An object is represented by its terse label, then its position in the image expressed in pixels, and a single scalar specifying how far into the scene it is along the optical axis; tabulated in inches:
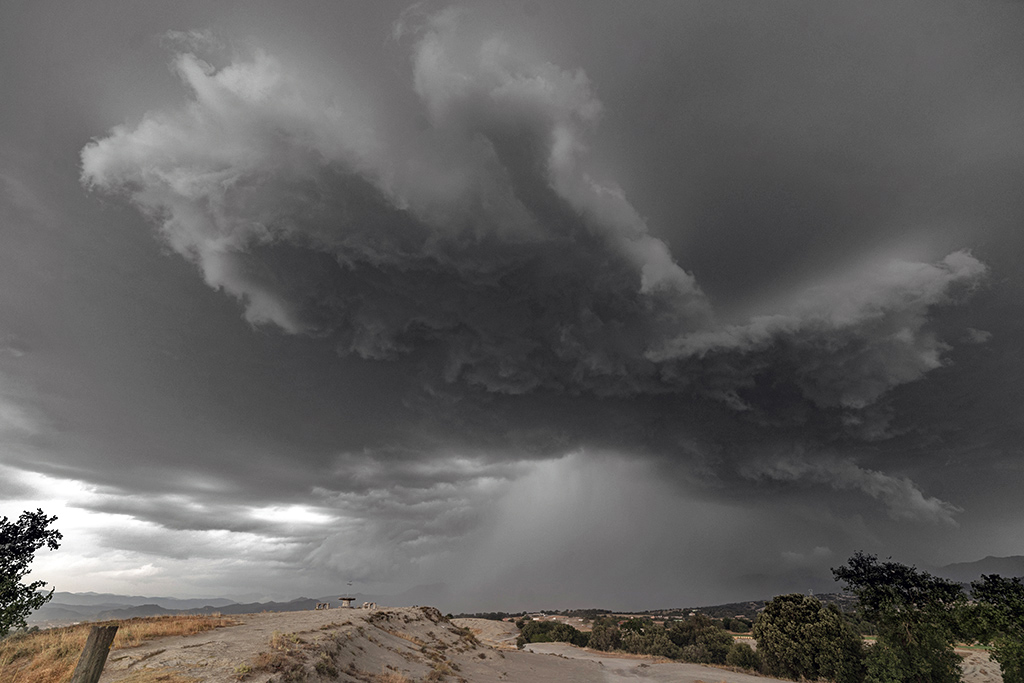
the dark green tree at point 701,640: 3390.7
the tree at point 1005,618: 1293.1
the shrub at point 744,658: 2992.1
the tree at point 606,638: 4087.1
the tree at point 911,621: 1640.0
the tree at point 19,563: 1050.1
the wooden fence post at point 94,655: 447.5
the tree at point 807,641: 2081.7
